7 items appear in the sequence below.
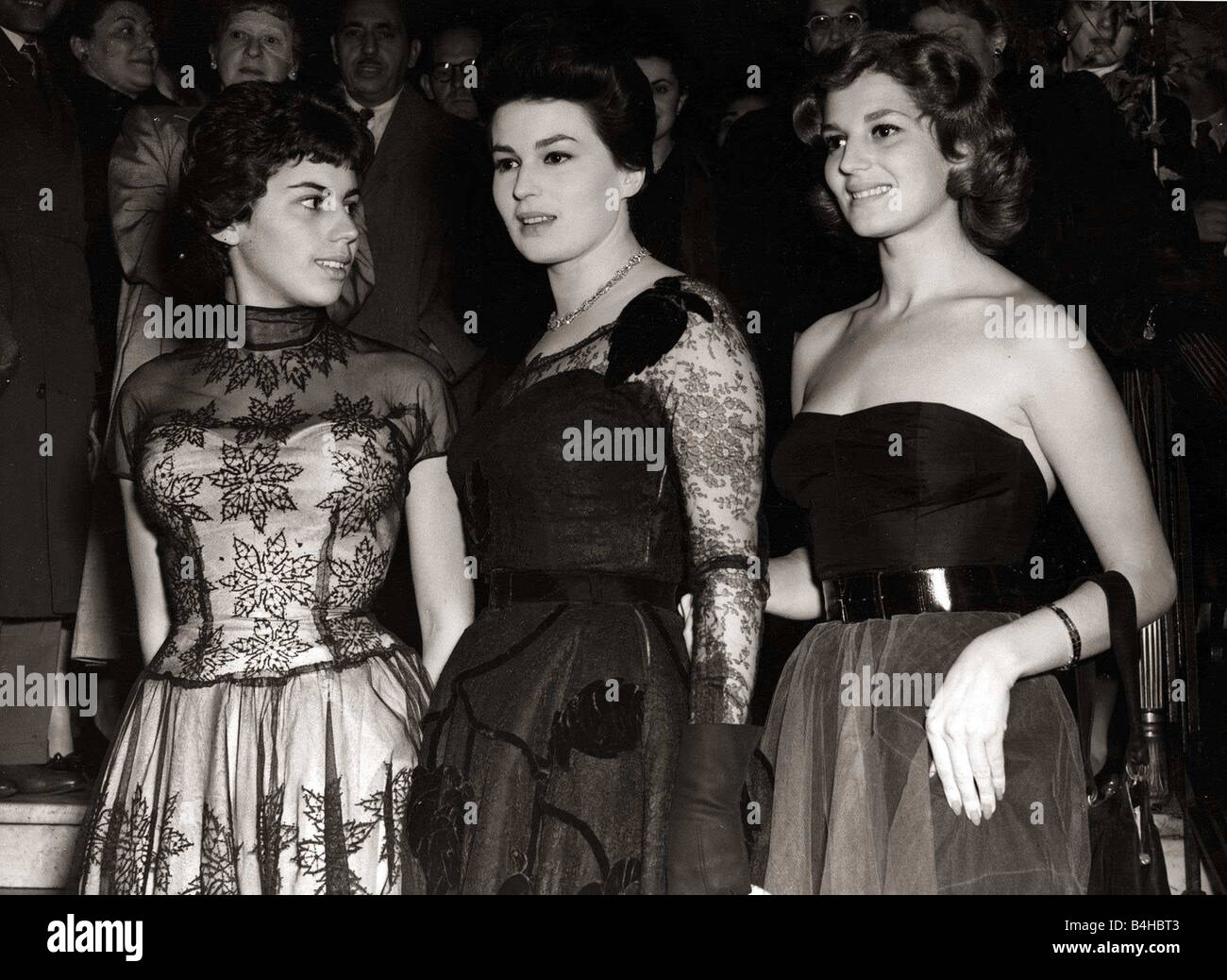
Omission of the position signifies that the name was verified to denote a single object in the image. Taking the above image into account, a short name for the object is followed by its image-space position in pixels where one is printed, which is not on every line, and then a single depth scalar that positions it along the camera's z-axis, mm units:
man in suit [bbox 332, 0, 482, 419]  2744
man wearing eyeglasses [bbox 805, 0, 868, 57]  2682
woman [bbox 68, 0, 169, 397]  2869
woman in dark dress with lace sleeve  1980
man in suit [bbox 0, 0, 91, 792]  2807
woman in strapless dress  1956
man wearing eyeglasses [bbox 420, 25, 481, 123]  2822
